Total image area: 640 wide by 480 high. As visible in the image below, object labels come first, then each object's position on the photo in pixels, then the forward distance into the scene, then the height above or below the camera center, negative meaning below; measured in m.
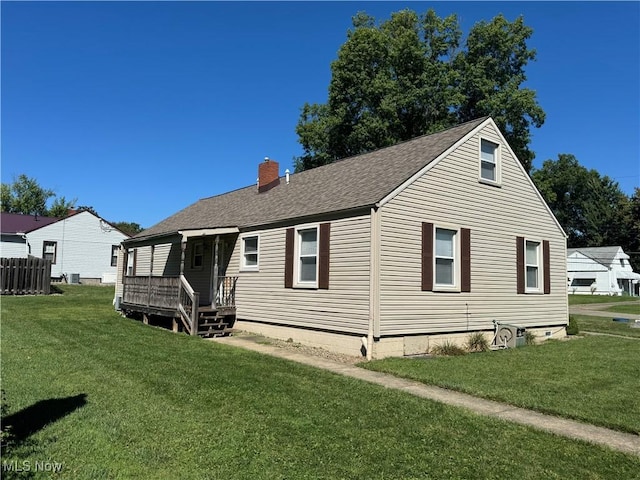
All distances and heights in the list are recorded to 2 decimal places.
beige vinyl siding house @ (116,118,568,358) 10.53 +0.59
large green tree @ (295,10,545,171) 28.72 +12.12
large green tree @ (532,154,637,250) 66.31 +11.39
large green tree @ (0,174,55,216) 59.19 +9.07
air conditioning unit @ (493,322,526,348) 12.63 -1.47
